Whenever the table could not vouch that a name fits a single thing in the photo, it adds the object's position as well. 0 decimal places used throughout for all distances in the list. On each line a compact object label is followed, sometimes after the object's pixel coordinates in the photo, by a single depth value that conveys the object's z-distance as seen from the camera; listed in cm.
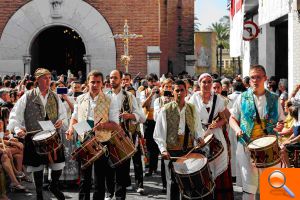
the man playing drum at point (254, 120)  725
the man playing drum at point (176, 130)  758
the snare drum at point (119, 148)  799
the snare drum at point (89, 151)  756
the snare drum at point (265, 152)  675
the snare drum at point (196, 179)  688
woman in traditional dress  805
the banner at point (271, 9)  1250
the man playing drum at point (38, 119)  819
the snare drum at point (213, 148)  779
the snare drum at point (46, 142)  791
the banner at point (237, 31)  1071
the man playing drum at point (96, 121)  782
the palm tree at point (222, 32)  8975
